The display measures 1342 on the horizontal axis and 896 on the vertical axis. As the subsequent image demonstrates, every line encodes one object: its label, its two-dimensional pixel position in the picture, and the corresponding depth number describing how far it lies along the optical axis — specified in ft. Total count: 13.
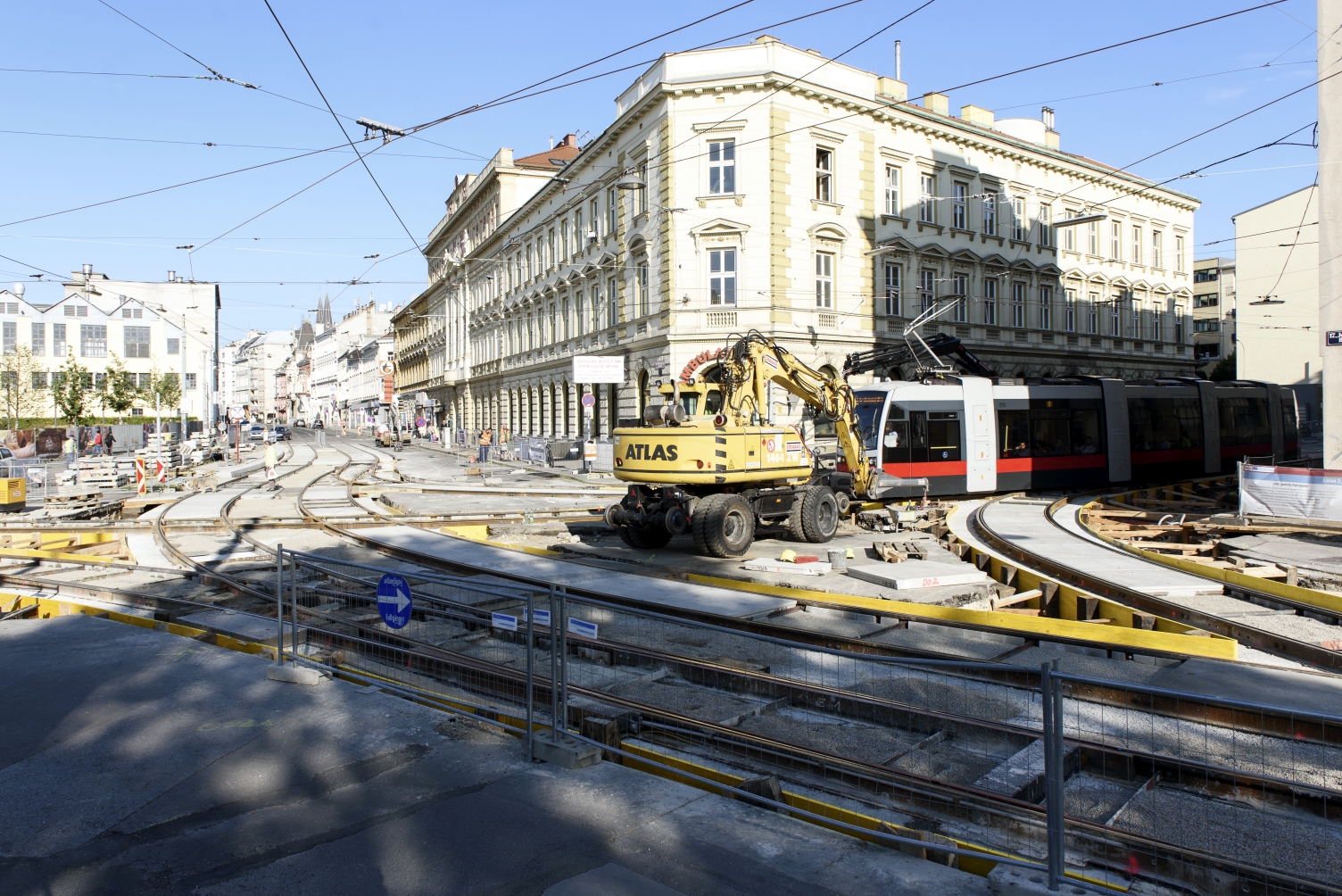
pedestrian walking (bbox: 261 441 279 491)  94.32
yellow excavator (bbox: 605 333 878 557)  42.57
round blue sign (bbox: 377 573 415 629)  20.26
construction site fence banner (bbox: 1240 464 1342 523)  45.29
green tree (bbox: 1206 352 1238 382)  194.78
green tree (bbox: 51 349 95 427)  167.12
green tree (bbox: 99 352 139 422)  175.83
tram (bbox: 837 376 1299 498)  63.52
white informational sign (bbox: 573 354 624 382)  108.99
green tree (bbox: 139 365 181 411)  192.08
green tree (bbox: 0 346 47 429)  174.40
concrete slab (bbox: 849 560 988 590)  34.45
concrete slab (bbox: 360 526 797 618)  30.04
